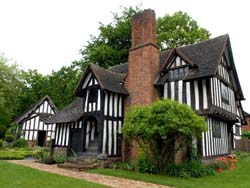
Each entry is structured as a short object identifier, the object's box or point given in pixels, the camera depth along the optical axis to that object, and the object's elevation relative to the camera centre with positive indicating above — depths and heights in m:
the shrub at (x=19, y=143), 26.66 -0.94
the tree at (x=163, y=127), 10.68 +0.47
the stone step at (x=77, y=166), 12.56 -1.56
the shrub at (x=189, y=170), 10.98 -1.39
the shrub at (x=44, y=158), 15.39 -1.48
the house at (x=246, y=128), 40.16 +2.00
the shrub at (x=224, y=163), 12.83 -1.26
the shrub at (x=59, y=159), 15.62 -1.48
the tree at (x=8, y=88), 31.59 +5.82
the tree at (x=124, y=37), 27.95 +11.73
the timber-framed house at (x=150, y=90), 14.16 +2.95
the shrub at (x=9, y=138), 28.64 -0.46
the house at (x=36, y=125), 29.77 +1.14
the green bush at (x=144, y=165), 11.94 -1.33
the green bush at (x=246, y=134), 29.39 +0.70
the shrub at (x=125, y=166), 12.96 -1.53
